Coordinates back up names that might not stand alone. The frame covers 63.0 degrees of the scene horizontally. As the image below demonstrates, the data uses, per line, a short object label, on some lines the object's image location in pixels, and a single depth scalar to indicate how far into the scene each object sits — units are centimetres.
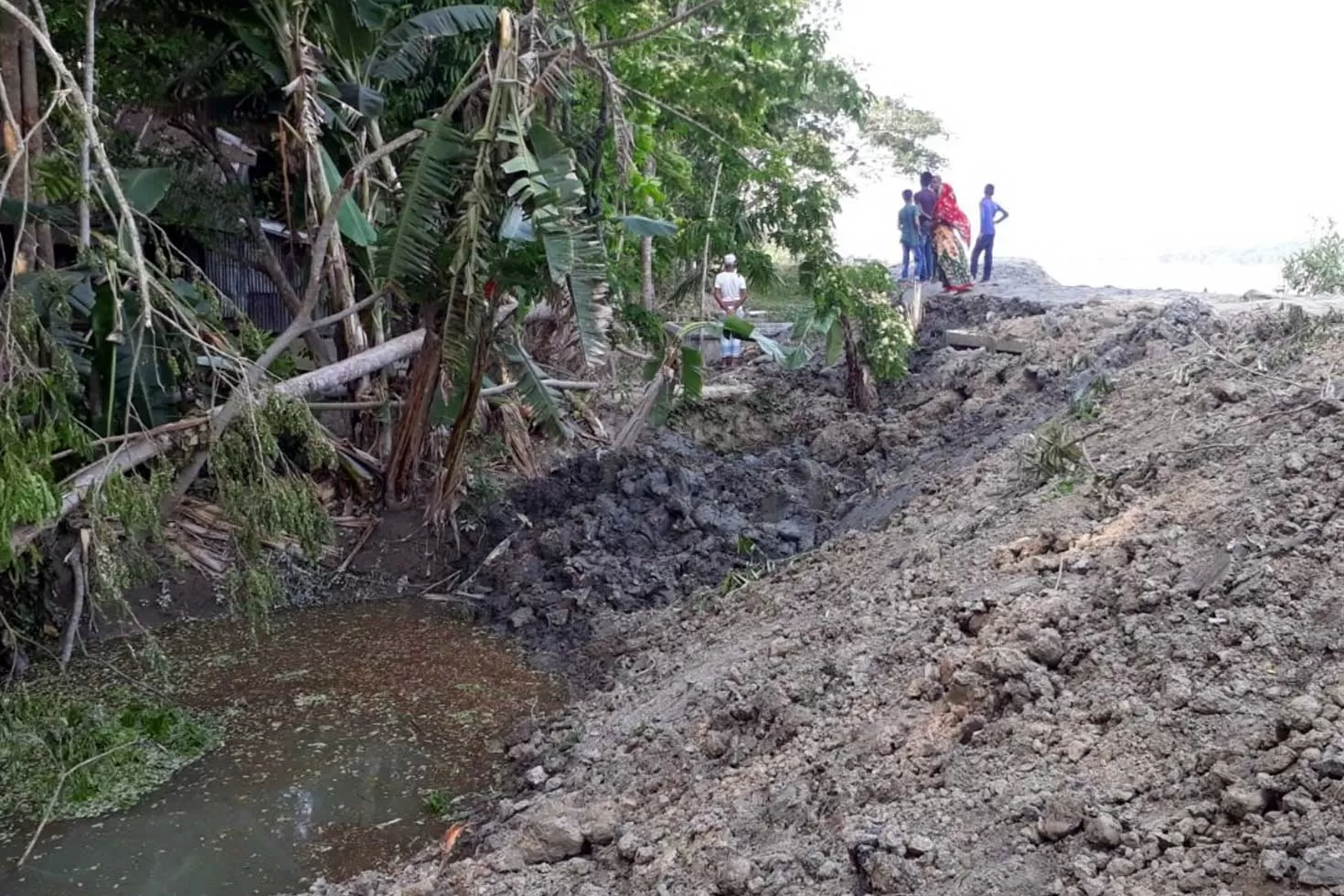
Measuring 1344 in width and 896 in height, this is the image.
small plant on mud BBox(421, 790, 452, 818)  556
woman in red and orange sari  1437
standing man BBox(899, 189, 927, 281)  1569
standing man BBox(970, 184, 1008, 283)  1446
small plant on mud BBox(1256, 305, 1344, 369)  662
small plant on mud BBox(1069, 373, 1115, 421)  774
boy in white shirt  1303
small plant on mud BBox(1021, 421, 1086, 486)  654
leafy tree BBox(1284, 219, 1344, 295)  1246
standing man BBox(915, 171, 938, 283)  1517
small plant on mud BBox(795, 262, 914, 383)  1079
